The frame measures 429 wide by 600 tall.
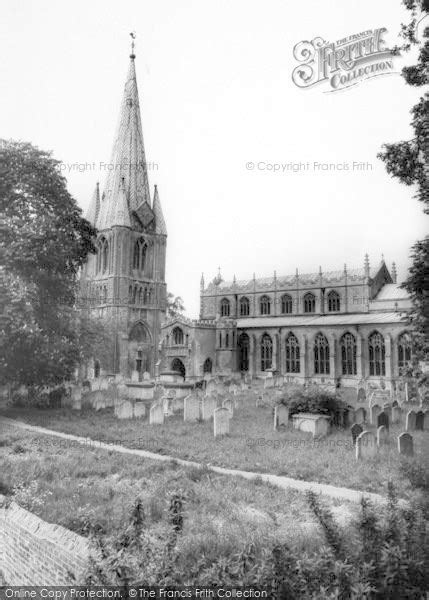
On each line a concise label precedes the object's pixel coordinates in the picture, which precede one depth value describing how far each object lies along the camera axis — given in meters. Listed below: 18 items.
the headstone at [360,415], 17.25
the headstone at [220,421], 14.04
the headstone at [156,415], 16.30
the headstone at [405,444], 11.65
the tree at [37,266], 17.19
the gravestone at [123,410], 17.50
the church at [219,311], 37.06
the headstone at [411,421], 15.48
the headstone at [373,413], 17.04
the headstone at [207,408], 17.19
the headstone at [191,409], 16.97
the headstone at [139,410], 17.98
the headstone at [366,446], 11.23
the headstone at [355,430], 13.02
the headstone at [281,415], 15.80
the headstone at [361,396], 24.65
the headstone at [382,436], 12.59
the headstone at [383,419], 14.86
